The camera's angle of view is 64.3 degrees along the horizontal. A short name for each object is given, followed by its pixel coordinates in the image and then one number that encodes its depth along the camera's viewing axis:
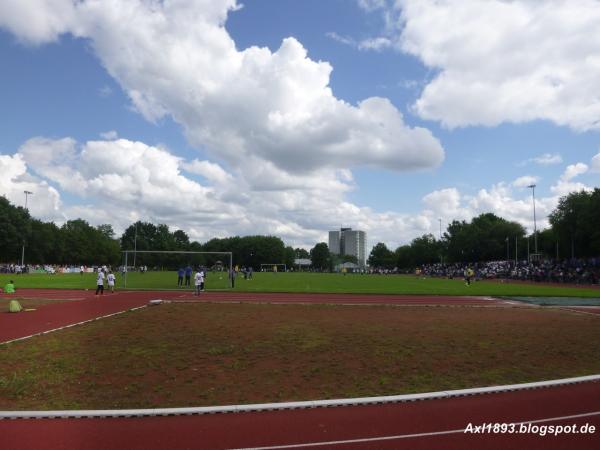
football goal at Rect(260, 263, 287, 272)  143.38
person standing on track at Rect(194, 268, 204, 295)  30.83
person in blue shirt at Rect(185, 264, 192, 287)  38.38
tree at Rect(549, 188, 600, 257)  61.56
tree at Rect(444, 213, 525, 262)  104.88
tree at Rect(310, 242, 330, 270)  180.75
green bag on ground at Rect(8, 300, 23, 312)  19.80
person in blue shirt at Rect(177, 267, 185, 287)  39.29
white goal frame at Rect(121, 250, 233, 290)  37.09
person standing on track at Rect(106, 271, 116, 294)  31.61
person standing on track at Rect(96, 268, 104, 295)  29.03
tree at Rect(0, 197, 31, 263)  84.44
